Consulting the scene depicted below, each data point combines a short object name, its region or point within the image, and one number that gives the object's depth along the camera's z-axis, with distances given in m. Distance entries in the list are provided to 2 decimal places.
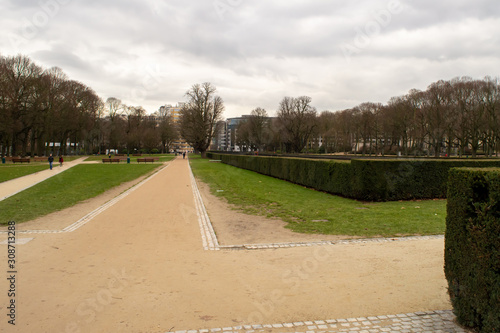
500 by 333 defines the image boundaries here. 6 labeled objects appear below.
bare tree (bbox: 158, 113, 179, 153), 87.94
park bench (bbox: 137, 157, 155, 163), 44.67
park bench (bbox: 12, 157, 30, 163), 39.39
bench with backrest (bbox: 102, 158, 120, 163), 43.33
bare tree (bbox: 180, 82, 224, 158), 61.53
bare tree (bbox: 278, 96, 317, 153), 69.62
